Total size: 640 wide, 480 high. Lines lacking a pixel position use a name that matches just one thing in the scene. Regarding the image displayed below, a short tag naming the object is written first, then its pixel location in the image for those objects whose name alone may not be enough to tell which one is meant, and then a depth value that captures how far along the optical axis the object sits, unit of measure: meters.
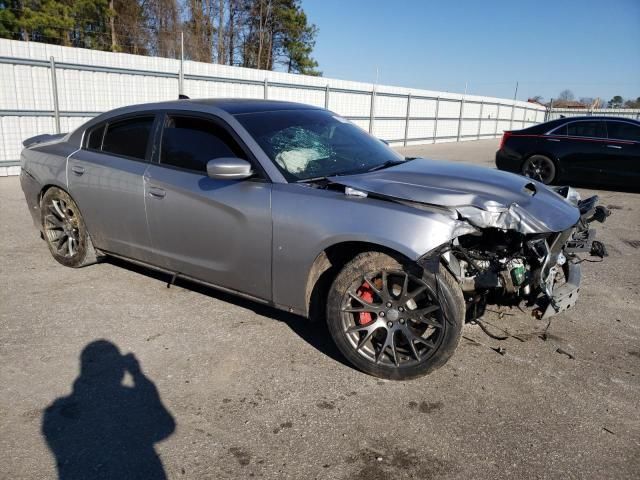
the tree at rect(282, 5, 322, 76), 39.34
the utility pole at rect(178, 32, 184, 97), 13.12
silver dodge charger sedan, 3.02
